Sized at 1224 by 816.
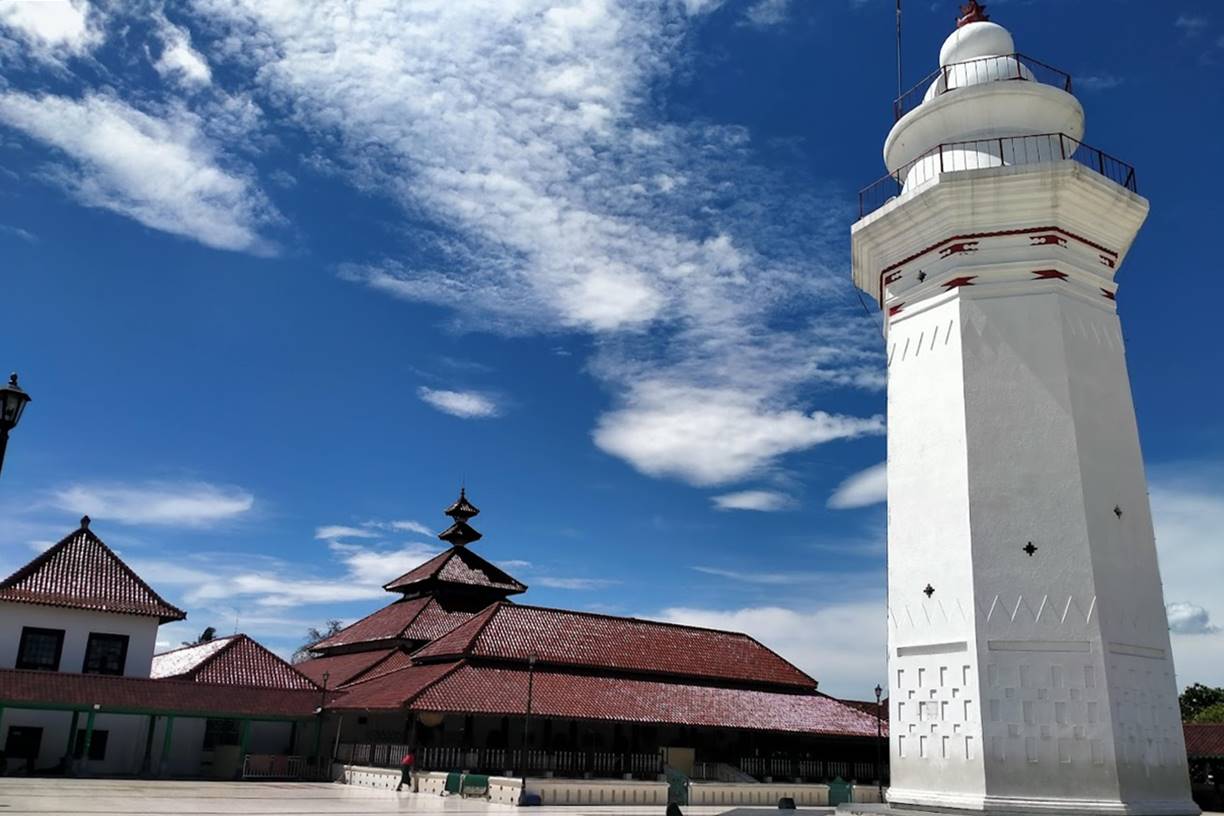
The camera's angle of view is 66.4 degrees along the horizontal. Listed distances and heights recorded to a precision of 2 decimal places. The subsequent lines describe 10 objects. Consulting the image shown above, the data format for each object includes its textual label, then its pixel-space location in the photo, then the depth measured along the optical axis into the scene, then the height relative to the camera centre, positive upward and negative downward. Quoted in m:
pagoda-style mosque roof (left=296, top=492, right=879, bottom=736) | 27.77 +1.59
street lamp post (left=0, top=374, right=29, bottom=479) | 9.36 +2.76
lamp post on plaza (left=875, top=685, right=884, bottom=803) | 29.74 -0.72
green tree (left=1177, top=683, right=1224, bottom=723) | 57.41 +2.32
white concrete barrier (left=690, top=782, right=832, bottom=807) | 25.22 -1.94
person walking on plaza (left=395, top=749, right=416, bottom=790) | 24.56 -1.55
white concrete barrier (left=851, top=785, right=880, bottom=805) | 28.33 -1.99
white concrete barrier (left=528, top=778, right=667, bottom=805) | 22.66 -1.81
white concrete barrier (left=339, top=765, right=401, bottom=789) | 25.62 -1.88
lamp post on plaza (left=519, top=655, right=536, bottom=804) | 21.48 -1.31
